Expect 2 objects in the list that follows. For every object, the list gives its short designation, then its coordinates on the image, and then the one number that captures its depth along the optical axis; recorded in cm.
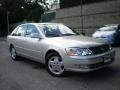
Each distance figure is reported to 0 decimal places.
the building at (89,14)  2155
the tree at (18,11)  3622
